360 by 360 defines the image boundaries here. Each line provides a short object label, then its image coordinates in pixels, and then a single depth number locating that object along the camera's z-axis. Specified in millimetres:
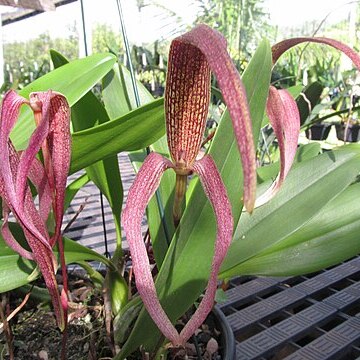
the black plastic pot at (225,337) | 478
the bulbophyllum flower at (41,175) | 305
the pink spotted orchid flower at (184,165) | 298
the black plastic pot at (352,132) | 3263
